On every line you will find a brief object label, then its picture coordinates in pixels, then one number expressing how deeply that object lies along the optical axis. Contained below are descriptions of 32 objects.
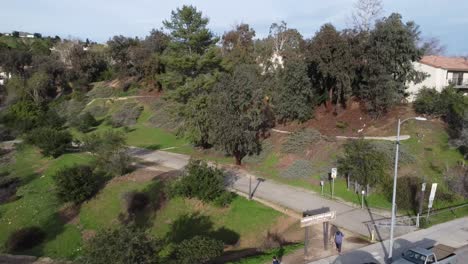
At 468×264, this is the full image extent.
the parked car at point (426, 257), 15.81
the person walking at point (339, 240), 18.58
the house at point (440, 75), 39.99
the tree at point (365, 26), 39.56
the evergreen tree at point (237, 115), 33.22
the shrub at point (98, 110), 65.62
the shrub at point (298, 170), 31.16
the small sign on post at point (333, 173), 26.28
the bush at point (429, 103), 33.84
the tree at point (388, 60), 34.31
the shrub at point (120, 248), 14.18
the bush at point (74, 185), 30.00
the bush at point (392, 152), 28.20
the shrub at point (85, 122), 56.81
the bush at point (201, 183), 27.23
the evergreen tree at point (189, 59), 44.91
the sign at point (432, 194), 20.96
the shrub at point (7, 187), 32.96
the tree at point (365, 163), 25.78
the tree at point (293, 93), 37.97
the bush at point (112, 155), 33.75
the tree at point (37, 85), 72.94
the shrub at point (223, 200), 26.84
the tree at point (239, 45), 55.53
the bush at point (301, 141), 34.19
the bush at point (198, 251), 16.44
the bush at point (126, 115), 59.59
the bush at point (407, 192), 24.47
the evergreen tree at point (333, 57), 36.28
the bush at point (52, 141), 41.25
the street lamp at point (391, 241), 16.56
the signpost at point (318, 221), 18.09
